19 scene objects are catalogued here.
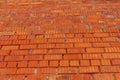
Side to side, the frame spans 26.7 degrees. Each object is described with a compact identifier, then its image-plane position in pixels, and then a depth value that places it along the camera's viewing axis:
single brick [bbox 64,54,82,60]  2.42
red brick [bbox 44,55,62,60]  2.43
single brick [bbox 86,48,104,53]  2.52
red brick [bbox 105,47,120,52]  2.52
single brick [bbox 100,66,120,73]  2.23
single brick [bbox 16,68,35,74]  2.25
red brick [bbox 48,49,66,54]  2.52
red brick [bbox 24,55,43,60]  2.44
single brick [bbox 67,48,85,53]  2.52
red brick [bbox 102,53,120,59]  2.42
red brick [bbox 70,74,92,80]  2.15
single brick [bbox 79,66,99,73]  2.23
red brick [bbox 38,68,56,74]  2.23
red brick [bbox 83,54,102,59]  2.42
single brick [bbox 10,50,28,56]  2.52
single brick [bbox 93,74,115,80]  2.14
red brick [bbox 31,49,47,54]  2.52
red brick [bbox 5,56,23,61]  2.44
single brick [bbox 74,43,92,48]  2.60
